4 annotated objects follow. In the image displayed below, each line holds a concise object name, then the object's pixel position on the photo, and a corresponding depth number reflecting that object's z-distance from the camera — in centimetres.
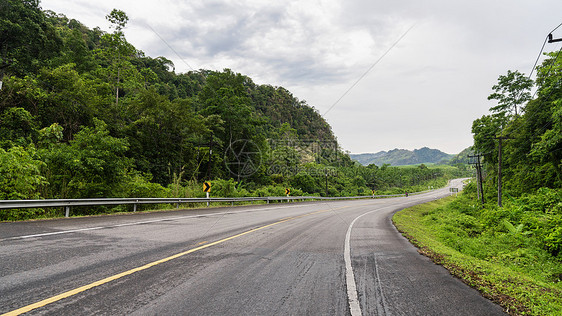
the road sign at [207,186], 2066
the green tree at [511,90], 3589
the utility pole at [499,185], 2616
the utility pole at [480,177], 3483
